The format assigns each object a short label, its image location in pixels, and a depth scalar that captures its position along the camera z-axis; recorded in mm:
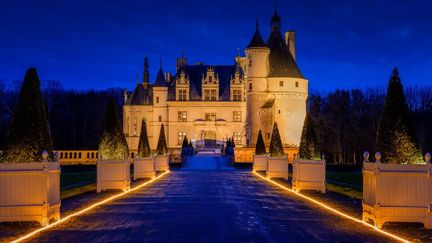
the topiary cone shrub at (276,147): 29083
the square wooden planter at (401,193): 9789
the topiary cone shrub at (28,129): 11547
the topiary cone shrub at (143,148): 27562
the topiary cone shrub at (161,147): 35469
